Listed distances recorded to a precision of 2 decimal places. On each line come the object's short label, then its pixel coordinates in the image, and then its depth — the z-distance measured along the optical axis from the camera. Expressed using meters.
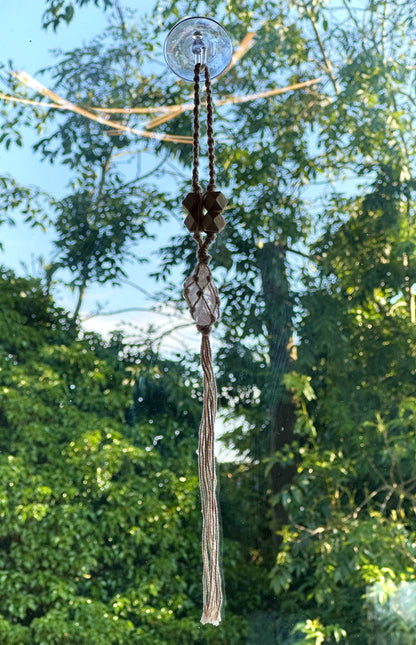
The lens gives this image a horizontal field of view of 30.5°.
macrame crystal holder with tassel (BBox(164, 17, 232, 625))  0.80
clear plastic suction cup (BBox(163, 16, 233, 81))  0.94
